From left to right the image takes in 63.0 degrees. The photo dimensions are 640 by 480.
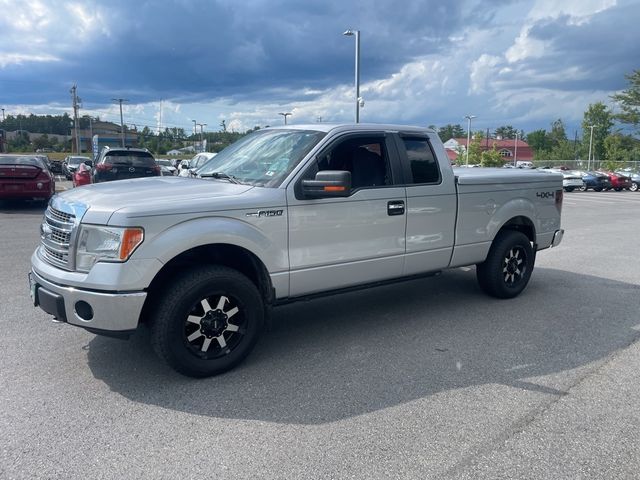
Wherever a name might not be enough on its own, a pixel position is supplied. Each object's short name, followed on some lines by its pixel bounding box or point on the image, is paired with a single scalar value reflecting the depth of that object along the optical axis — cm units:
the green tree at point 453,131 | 14475
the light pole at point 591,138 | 7496
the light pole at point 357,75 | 2344
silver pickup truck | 360
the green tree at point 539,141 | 12385
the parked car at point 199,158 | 1641
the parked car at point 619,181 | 3650
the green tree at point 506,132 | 15488
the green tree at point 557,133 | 11692
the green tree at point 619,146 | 7080
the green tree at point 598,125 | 8150
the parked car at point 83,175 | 1780
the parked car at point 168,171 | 2003
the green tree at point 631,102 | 6921
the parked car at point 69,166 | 3320
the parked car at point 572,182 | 3406
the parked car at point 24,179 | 1393
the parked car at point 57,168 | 3924
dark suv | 1499
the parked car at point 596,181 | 3581
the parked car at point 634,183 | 3753
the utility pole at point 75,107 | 6140
